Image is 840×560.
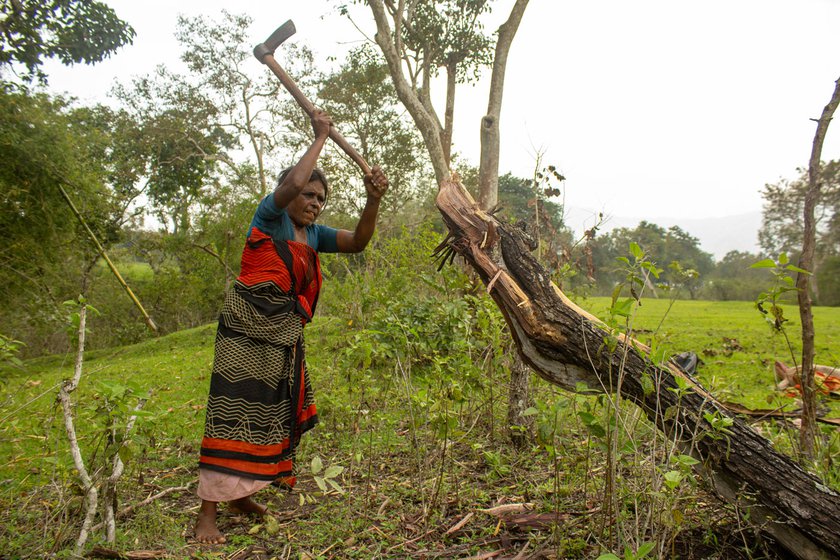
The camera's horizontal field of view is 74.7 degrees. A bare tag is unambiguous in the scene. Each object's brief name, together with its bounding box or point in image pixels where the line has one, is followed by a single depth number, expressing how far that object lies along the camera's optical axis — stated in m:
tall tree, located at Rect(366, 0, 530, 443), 7.60
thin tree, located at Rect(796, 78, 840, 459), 2.74
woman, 2.61
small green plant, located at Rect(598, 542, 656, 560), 1.53
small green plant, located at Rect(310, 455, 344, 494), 2.06
